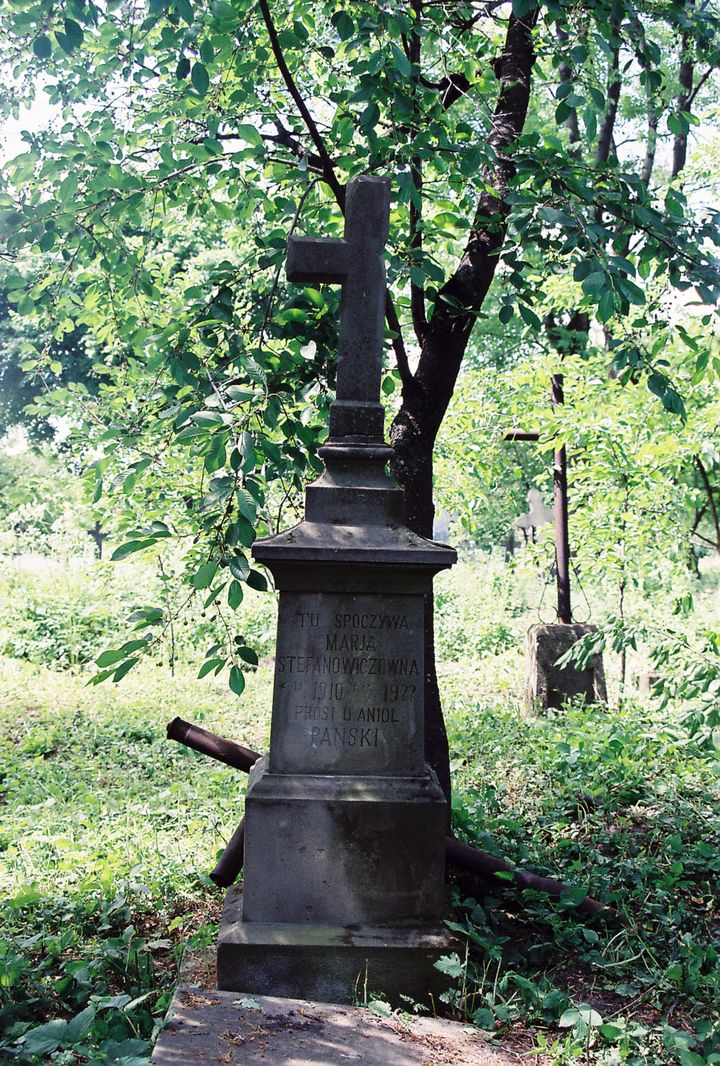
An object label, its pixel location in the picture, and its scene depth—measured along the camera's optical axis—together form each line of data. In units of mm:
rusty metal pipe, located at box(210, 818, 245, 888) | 3896
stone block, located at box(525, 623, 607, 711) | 8617
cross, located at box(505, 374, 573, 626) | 9328
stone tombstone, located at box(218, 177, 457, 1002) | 3406
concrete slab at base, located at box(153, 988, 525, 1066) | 2646
